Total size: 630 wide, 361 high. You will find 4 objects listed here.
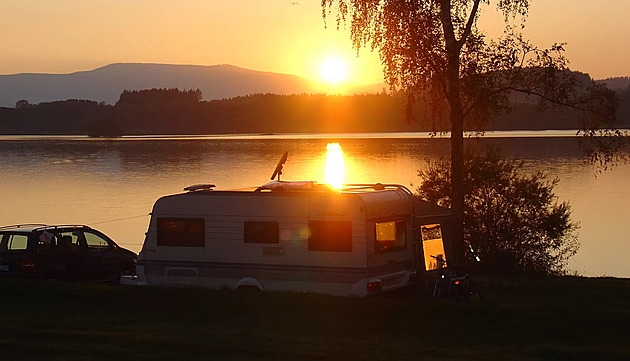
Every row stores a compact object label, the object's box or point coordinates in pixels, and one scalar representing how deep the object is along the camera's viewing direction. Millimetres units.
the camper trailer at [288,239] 19844
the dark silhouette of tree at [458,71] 28562
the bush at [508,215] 39719
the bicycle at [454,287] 20734
